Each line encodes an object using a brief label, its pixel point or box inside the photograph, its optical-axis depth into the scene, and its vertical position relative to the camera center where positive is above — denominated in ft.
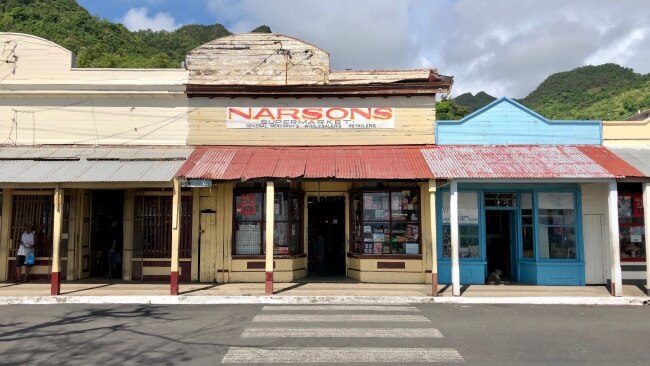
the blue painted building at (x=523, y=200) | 44.29 +2.05
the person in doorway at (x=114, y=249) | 47.32 -2.27
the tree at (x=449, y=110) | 165.27 +38.76
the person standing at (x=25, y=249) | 43.86 -1.99
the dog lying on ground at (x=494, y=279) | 44.45 -4.82
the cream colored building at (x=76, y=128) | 45.78 +8.86
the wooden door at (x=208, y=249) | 45.14 -2.12
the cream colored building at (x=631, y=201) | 44.32 +1.94
